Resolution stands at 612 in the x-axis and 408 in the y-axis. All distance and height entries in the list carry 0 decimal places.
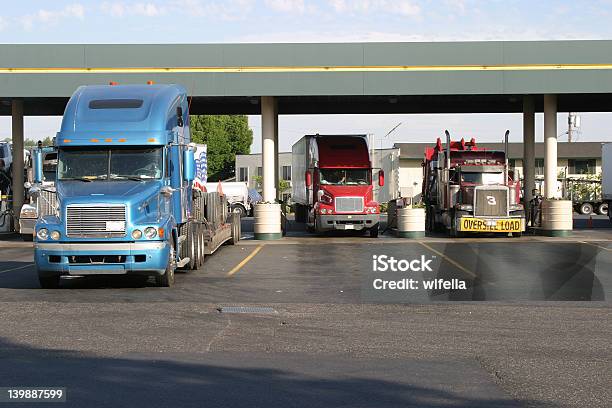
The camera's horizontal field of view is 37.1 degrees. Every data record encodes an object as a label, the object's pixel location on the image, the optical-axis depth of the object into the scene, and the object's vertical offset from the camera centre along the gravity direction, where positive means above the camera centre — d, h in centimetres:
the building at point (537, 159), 7973 +298
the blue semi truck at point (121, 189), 1650 +14
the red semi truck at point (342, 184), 3359 +37
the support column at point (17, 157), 3791 +167
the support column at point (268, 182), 3378 +47
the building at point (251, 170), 8427 +235
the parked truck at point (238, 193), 5878 +14
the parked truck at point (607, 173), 5231 +108
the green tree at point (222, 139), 9294 +586
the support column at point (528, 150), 3841 +181
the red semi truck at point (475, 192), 3319 +3
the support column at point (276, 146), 3688 +207
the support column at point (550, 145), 3512 +182
